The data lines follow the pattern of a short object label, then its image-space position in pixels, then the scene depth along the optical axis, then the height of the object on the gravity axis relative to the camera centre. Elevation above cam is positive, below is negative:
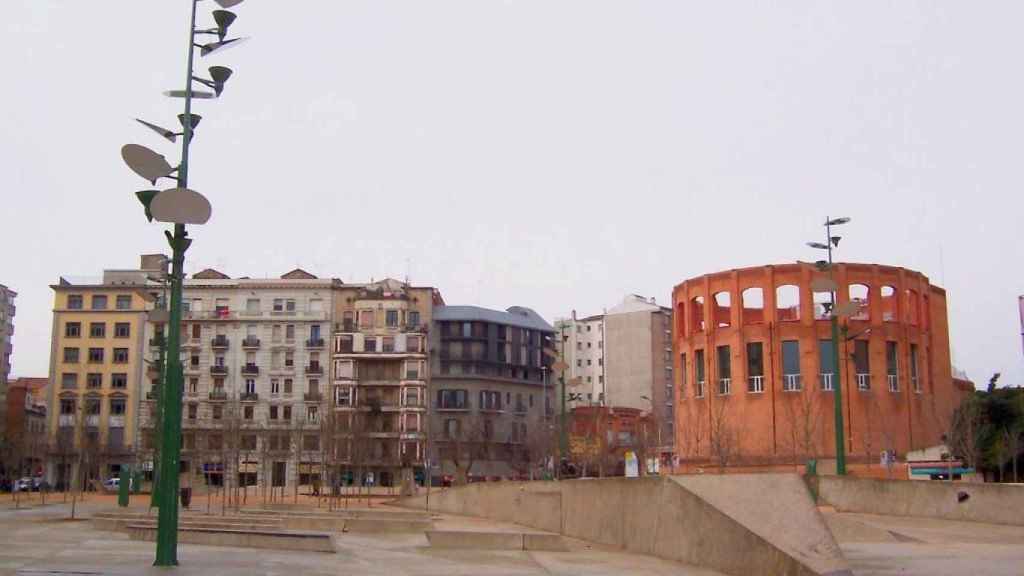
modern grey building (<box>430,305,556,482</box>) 85.75 +4.01
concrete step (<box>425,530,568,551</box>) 16.47 -1.61
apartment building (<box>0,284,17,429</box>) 89.69 +9.39
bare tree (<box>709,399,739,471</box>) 40.59 +0.19
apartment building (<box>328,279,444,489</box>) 82.56 +5.56
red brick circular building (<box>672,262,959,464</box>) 48.88 +3.27
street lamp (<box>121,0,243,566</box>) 11.00 +2.03
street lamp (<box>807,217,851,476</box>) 23.80 +2.35
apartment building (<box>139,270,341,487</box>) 82.62 +6.49
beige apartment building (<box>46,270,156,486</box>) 83.06 +6.29
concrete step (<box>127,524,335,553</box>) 14.77 -1.46
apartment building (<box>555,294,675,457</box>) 105.19 +8.47
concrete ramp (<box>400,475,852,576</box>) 10.91 -1.03
